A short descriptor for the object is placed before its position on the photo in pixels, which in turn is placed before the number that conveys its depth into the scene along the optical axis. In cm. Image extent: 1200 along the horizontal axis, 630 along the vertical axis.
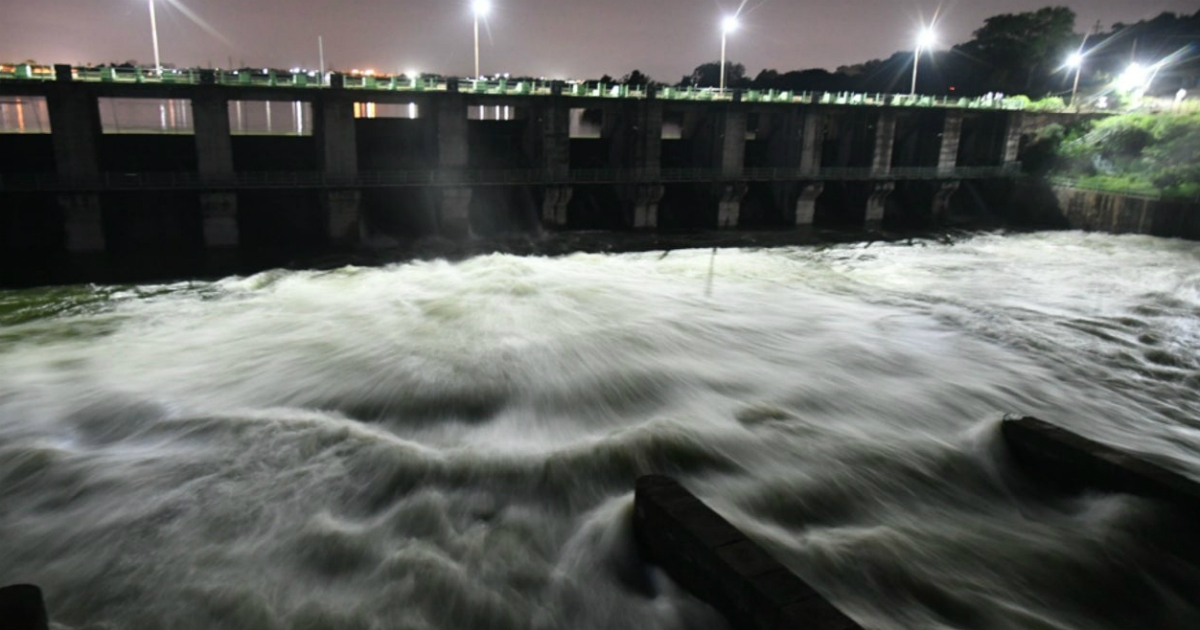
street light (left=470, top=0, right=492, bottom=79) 3669
